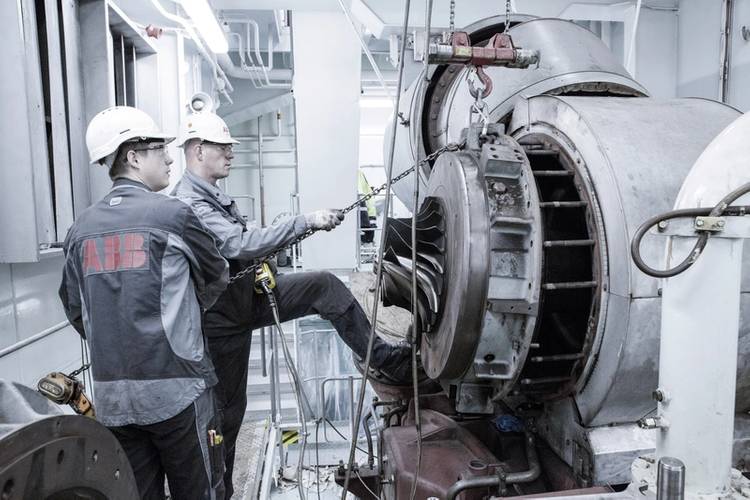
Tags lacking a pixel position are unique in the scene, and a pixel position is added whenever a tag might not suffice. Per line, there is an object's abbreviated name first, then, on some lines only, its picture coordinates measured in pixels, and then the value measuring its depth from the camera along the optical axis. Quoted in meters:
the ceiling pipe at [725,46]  2.68
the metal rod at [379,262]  1.13
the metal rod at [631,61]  2.57
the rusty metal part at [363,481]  1.84
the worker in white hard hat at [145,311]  1.34
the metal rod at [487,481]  1.23
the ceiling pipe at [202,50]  3.24
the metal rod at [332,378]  2.51
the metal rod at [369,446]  1.91
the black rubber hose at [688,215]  0.79
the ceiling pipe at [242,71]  5.29
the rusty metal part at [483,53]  1.25
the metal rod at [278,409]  2.49
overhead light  2.64
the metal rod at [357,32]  2.78
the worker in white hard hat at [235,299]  1.91
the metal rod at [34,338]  1.60
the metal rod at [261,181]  7.42
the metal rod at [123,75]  2.56
